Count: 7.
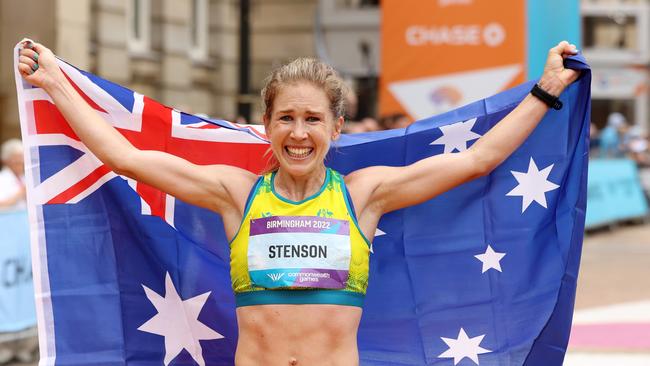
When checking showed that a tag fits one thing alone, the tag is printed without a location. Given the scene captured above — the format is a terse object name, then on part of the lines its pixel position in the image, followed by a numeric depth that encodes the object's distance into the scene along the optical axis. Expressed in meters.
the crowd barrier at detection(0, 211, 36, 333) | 9.71
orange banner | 12.76
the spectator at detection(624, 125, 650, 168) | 25.60
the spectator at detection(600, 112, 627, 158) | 24.80
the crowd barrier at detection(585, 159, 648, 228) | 21.62
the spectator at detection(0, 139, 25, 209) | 11.05
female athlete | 4.50
